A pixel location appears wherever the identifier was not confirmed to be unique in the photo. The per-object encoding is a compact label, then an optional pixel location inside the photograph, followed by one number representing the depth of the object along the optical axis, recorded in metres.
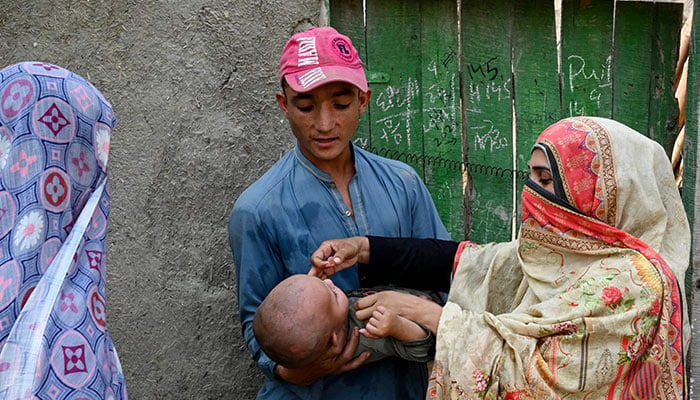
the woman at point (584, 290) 2.38
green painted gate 3.68
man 2.76
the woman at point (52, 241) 1.93
